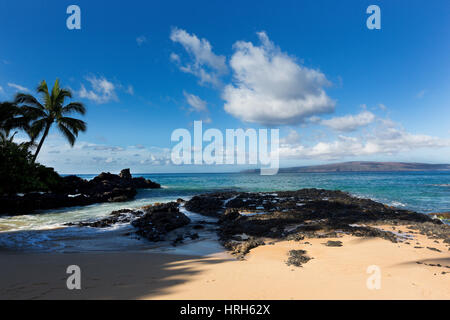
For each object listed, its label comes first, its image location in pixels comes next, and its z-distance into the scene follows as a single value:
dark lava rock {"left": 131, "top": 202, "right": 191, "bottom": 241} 9.20
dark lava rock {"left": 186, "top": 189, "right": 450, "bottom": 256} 8.42
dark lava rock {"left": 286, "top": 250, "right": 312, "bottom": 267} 5.44
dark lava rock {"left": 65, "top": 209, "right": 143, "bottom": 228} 11.08
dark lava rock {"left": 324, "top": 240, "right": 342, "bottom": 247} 7.23
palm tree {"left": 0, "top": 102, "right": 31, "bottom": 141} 14.96
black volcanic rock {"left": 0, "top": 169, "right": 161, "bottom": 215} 15.42
